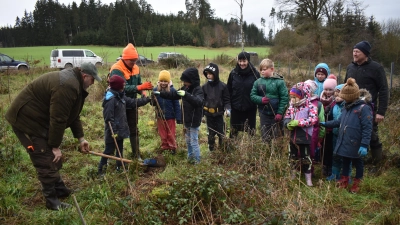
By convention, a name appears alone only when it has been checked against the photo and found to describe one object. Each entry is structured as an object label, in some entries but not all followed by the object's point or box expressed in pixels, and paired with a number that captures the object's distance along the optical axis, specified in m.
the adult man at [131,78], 4.23
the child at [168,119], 4.78
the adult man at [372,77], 3.91
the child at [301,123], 3.66
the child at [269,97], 4.12
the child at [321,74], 4.47
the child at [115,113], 3.78
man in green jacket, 2.84
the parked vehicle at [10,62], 17.81
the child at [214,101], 4.35
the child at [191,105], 4.18
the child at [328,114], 4.03
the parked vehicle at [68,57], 19.14
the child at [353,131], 3.37
